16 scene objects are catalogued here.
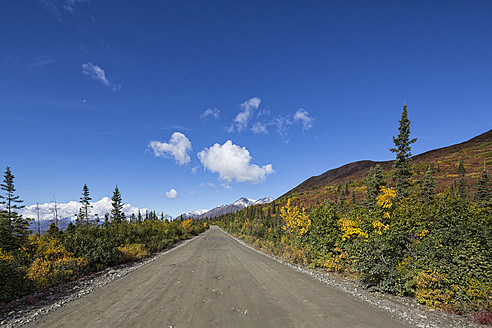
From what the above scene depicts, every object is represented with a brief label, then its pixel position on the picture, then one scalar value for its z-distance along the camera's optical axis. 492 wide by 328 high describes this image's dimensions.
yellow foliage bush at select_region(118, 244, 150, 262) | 16.04
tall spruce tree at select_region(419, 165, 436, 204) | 30.52
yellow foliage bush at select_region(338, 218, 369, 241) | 8.57
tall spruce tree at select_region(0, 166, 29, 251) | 17.35
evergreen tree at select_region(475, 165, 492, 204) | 30.89
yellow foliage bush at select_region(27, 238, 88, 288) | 9.29
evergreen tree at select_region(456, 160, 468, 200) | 37.39
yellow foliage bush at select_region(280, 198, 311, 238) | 14.63
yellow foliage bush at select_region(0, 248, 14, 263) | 9.15
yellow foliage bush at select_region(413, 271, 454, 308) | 5.86
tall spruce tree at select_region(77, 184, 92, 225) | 46.12
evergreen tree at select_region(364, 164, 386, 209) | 26.12
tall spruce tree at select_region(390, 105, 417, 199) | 23.36
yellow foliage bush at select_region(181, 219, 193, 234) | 49.91
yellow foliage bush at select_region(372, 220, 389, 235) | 7.87
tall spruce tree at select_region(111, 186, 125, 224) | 48.91
